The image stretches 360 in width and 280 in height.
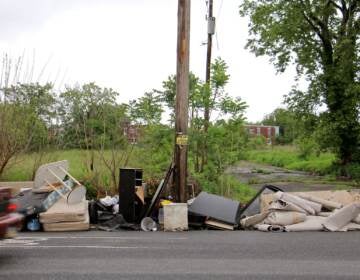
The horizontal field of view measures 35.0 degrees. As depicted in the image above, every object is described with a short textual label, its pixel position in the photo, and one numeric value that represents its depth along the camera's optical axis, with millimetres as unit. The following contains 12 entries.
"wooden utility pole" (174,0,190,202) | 14719
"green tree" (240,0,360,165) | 30453
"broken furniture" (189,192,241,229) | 13219
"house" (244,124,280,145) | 91538
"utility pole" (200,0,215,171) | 25817
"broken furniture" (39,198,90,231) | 12555
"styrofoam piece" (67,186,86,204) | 13000
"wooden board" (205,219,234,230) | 13086
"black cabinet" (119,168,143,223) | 13547
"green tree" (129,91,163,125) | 17641
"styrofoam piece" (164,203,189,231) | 12812
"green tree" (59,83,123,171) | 17891
